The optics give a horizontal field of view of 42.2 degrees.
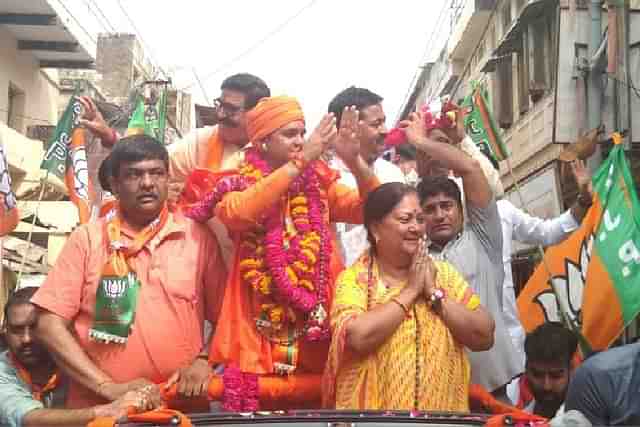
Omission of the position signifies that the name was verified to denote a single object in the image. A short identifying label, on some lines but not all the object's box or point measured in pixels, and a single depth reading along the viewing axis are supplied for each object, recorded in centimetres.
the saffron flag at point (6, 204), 571
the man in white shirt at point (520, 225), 416
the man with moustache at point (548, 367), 373
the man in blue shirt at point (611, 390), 249
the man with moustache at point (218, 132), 418
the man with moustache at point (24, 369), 318
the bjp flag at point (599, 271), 536
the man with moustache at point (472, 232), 354
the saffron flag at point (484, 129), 778
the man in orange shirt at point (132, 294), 322
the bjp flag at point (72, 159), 673
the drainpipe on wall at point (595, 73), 956
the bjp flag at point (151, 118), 711
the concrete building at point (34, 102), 1712
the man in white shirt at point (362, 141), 399
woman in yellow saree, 290
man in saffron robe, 327
